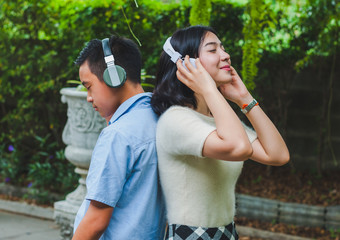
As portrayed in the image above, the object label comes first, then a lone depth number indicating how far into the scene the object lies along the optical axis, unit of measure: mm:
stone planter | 4508
